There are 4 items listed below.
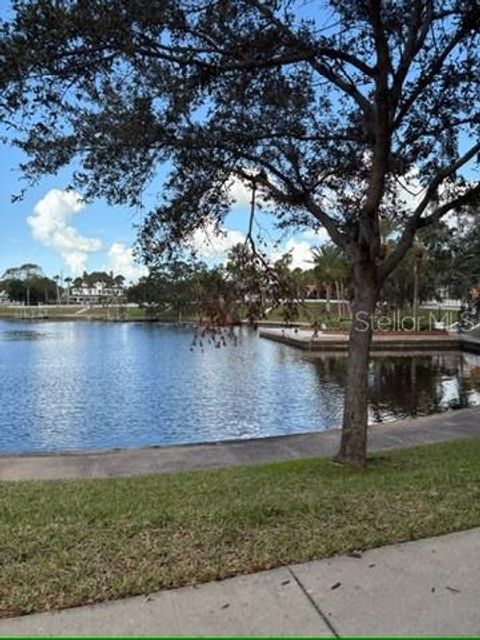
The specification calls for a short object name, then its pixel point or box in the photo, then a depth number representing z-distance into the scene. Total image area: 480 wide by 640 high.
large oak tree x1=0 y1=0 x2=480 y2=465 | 5.65
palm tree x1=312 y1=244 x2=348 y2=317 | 49.22
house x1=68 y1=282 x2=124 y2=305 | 139.38
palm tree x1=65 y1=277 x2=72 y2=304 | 164.50
